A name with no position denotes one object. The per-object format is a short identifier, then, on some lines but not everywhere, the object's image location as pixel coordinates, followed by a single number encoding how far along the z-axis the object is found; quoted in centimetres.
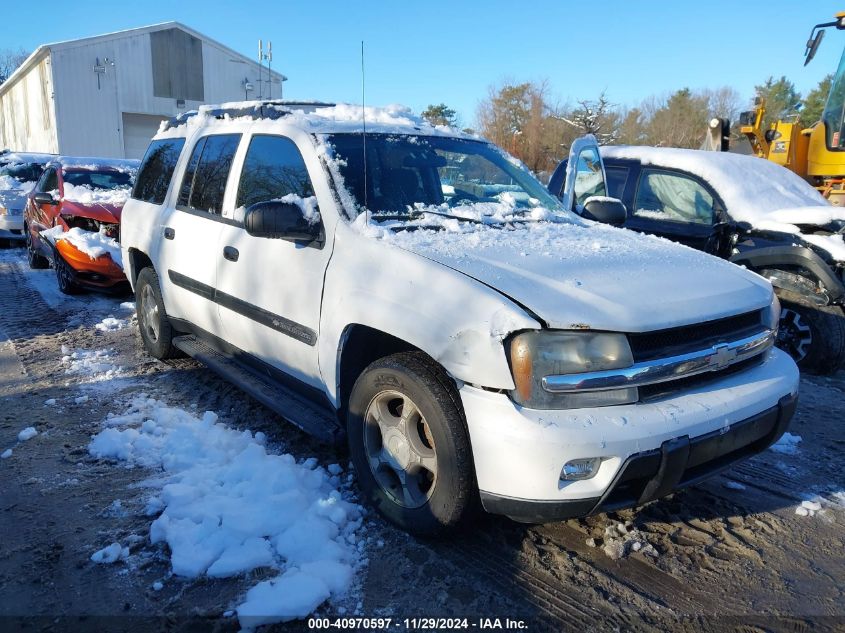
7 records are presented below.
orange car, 756
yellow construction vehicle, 988
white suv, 235
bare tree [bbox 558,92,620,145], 3500
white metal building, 2753
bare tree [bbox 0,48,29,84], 6936
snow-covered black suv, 532
